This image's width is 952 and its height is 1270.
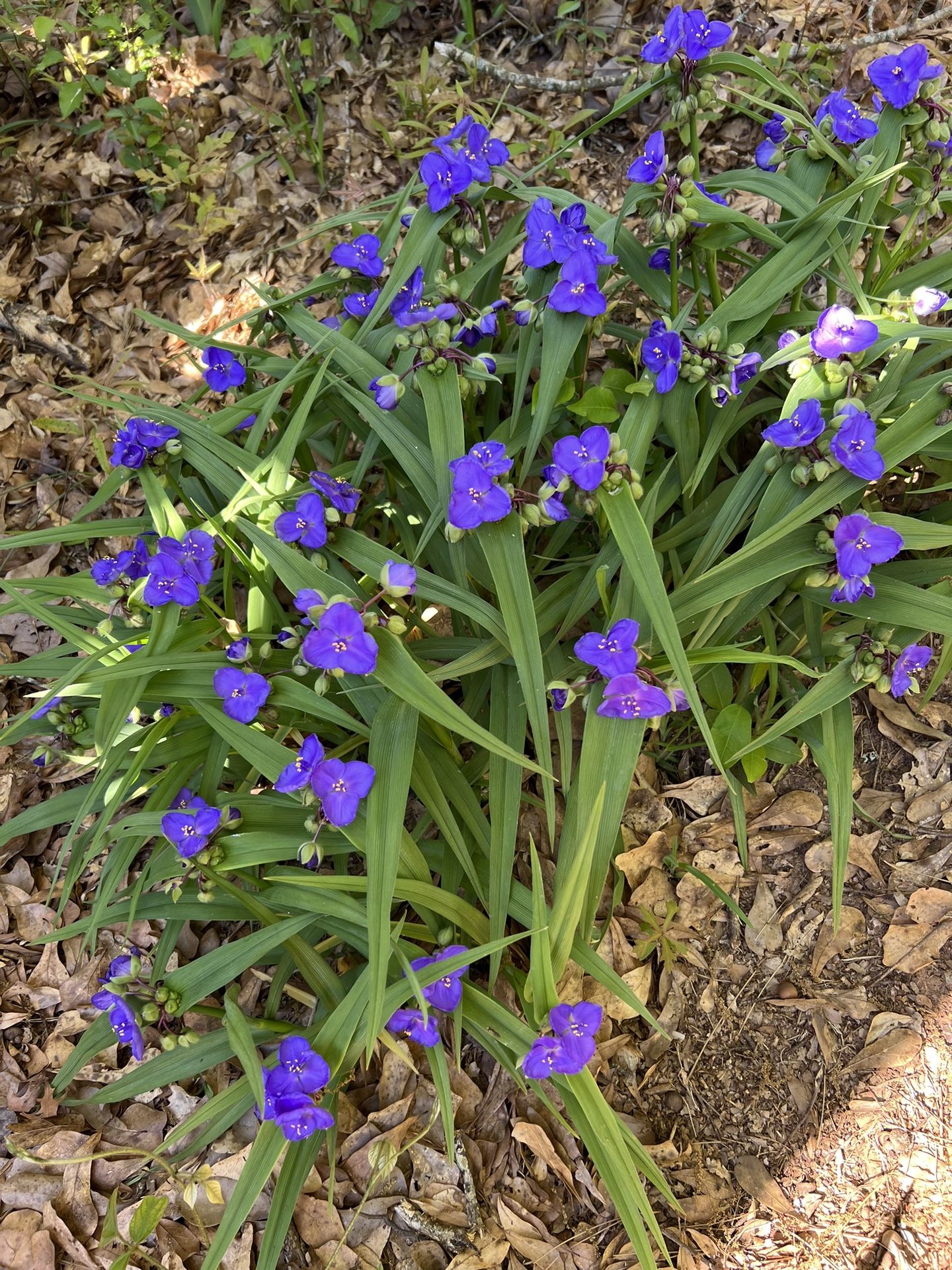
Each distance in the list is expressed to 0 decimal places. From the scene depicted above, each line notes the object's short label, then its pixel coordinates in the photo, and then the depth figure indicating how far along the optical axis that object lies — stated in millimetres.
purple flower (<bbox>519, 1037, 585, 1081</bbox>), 523
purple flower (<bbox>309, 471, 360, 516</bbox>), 603
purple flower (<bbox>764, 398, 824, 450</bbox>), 548
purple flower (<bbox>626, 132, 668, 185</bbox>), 606
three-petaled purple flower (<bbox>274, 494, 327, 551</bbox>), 582
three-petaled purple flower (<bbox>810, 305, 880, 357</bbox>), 544
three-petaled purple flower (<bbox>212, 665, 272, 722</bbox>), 569
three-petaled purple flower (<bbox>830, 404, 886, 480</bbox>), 534
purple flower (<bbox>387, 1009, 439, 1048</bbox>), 570
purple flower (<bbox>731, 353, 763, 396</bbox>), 611
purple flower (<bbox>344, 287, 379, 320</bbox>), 714
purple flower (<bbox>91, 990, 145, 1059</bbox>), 577
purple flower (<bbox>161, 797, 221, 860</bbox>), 562
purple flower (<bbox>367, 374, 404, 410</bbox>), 606
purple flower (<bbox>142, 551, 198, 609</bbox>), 580
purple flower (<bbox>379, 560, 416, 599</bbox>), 531
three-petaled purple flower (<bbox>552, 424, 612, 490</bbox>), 535
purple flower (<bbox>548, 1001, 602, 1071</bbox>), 530
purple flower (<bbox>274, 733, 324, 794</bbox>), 549
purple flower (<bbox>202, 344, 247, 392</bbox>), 725
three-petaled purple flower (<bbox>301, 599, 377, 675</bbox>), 499
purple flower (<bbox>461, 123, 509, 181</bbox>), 645
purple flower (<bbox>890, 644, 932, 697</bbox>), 576
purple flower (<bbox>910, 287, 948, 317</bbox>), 585
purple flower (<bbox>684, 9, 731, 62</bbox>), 574
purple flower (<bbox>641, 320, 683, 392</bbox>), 596
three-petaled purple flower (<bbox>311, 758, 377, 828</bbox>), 533
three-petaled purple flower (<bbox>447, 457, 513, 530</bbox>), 537
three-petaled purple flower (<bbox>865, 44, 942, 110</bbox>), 605
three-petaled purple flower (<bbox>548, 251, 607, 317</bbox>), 581
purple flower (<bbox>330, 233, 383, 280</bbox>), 691
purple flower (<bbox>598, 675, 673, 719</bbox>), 529
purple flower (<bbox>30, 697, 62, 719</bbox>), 652
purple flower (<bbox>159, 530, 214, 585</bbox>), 599
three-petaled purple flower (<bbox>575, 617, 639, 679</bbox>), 535
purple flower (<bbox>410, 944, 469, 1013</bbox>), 583
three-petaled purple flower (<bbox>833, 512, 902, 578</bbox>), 541
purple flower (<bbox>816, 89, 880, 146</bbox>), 639
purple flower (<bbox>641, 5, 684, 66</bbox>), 577
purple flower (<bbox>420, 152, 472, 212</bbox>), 631
